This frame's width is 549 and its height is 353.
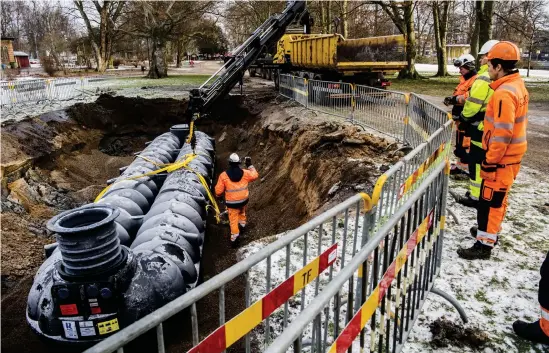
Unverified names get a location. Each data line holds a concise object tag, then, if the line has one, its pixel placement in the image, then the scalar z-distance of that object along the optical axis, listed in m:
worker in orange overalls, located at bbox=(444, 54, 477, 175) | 6.92
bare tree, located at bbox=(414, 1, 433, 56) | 46.74
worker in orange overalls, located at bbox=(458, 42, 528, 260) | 4.05
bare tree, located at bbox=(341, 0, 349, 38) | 29.08
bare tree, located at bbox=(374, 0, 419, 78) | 25.06
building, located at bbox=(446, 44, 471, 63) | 65.81
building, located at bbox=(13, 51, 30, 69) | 57.55
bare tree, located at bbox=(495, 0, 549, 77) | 29.33
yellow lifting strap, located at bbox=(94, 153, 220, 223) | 7.86
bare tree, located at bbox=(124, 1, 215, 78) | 30.12
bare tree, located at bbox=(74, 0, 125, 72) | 40.16
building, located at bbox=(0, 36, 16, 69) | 48.91
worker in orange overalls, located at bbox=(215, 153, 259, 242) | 7.62
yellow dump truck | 14.89
